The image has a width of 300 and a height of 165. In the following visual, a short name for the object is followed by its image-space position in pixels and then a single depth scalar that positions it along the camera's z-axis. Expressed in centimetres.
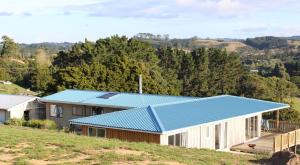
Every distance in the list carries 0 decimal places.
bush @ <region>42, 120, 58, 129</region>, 3053
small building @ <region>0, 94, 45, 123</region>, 3525
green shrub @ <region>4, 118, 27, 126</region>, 3178
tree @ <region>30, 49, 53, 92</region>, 6681
